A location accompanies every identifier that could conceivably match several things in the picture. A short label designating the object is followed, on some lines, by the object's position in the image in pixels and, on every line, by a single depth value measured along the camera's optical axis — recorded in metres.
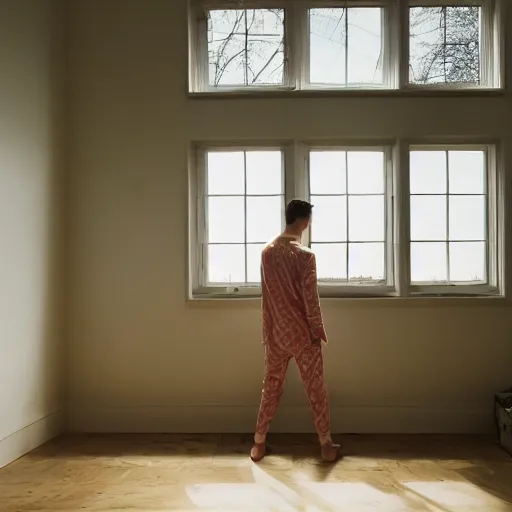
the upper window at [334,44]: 4.59
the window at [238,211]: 4.61
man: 3.76
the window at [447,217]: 4.57
